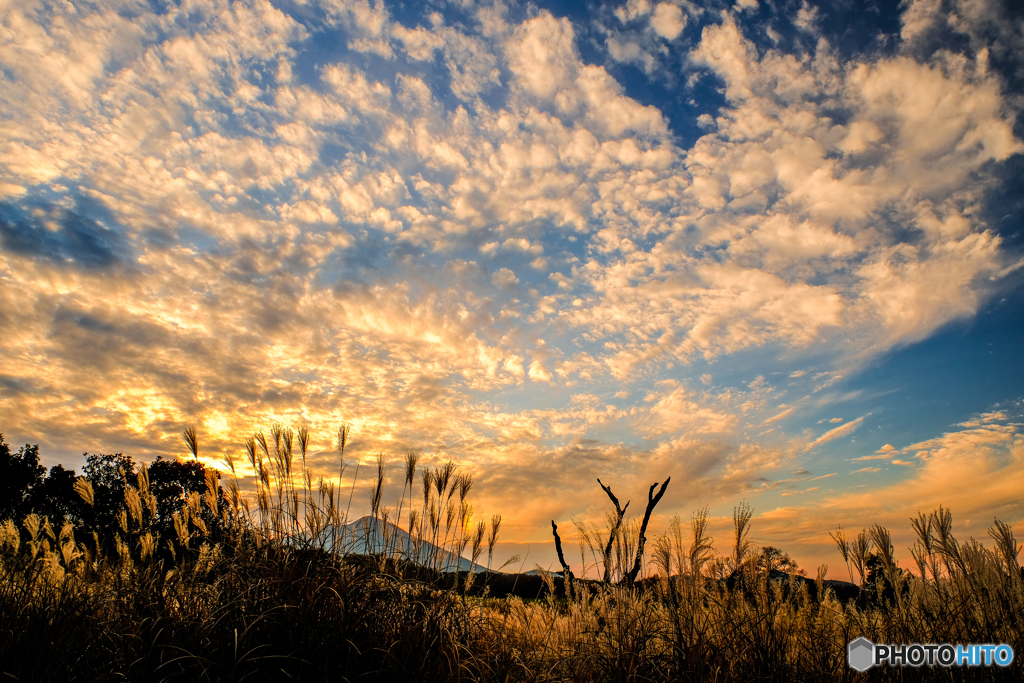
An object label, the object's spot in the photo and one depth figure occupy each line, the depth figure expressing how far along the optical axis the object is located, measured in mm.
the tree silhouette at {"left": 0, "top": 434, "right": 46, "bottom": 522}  20927
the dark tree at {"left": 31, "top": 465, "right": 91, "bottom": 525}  20906
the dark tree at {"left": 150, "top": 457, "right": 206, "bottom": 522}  19828
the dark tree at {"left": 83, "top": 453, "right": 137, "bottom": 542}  18522
